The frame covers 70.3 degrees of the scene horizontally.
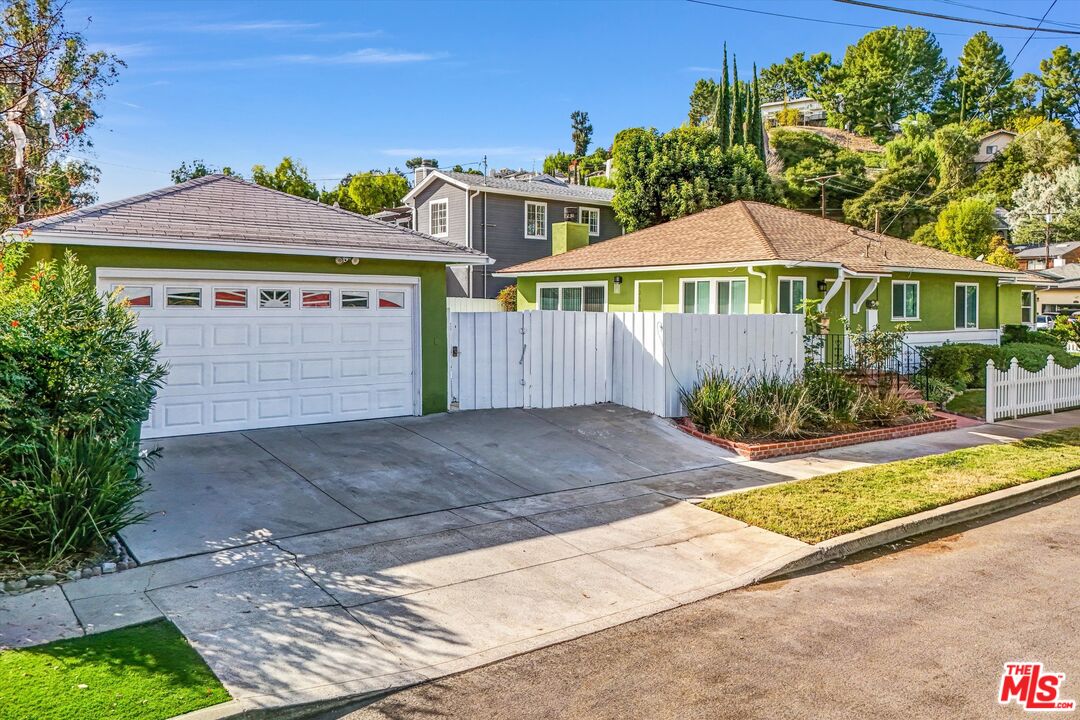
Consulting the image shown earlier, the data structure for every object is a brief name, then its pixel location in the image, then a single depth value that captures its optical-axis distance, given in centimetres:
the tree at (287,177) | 4231
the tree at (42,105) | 1433
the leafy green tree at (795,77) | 9306
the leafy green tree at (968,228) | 4050
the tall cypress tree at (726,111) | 4753
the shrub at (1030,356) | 1934
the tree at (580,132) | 9914
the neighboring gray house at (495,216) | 3064
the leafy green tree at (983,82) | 7569
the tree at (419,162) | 7188
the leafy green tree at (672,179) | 3234
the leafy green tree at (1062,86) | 7156
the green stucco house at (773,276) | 1833
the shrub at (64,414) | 643
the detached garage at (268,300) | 1071
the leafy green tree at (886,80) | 8294
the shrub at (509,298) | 2860
